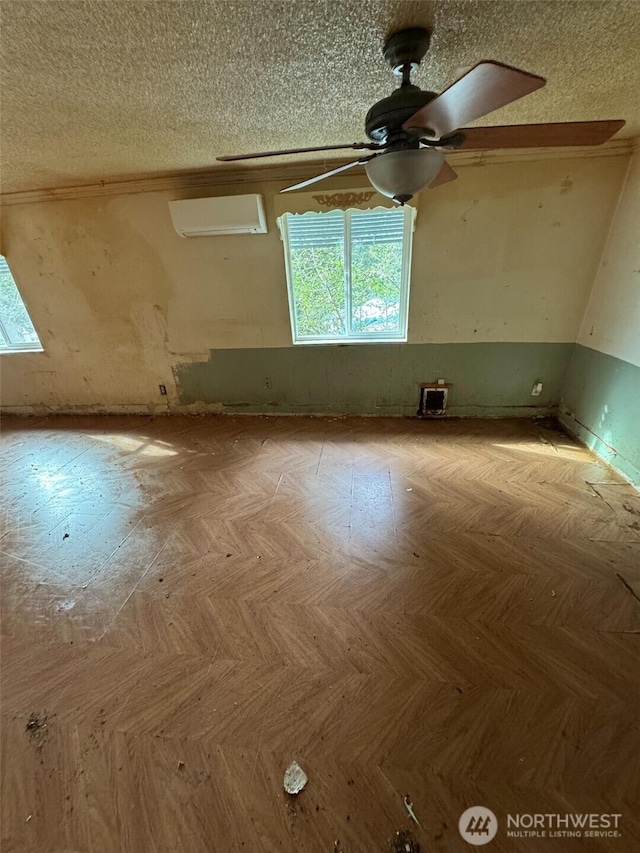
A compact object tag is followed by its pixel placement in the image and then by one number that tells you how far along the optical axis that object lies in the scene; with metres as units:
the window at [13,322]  4.16
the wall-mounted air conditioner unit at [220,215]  3.13
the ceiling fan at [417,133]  1.30
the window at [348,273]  3.24
